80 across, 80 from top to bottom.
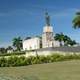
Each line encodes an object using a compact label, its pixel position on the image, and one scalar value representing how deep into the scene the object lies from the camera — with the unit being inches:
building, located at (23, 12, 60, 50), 1758.3
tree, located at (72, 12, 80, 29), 1000.7
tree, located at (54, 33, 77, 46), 2067.3
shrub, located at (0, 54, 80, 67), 701.3
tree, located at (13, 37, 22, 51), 2296.1
